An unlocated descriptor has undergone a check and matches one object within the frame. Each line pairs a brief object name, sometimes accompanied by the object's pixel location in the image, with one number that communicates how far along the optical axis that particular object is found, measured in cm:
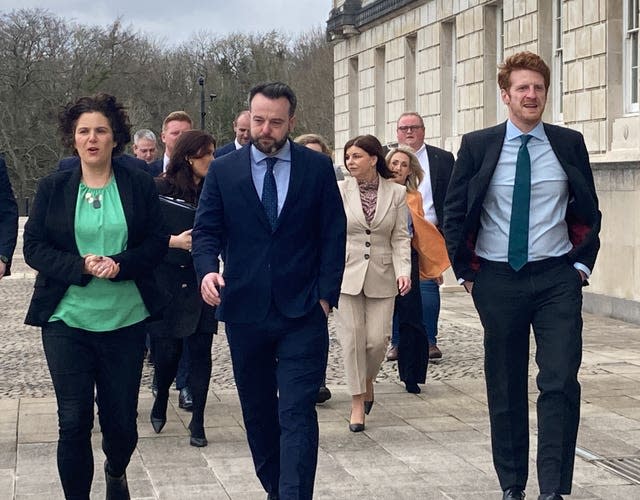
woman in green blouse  554
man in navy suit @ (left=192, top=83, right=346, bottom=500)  563
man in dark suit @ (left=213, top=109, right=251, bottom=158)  1009
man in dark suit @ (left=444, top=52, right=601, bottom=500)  593
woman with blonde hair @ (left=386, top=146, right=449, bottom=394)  945
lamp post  5159
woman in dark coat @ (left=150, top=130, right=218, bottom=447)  795
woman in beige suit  843
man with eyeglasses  1100
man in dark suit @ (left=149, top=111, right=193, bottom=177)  985
